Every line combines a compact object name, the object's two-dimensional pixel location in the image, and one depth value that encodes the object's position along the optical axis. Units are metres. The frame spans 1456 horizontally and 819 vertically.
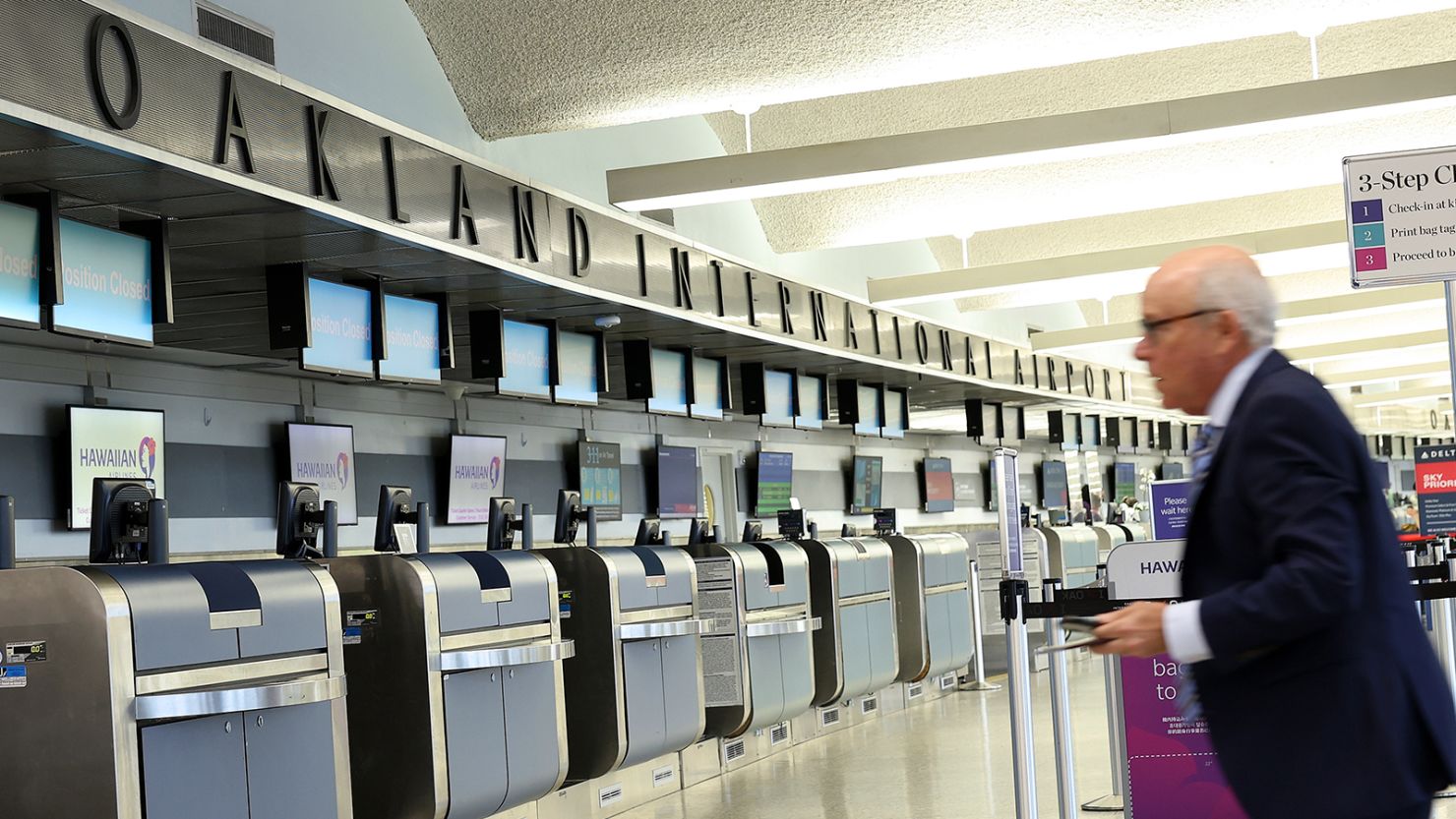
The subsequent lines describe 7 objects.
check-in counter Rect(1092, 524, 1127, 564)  17.56
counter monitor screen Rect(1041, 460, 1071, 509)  19.73
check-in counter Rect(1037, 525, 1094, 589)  15.95
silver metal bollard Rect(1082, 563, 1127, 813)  6.58
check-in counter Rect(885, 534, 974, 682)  12.35
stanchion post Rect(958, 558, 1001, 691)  13.89
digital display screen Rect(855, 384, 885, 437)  12.84
